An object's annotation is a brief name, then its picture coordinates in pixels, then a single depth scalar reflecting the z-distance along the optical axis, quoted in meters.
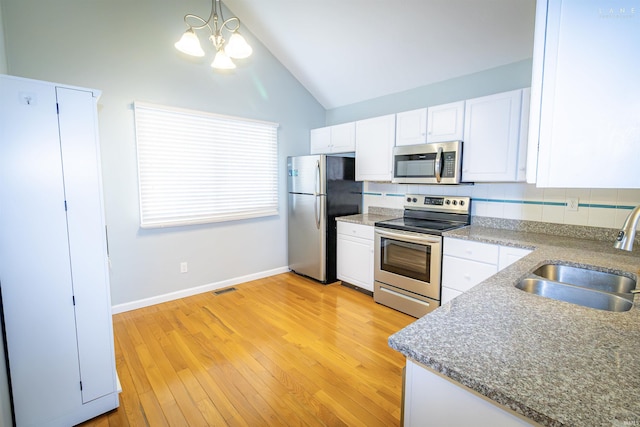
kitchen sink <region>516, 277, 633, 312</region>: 1.22
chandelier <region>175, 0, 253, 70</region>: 2.15
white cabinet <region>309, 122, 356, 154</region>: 3.79
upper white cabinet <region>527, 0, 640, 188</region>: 0.61
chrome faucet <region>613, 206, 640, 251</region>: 1.01
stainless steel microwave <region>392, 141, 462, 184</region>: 2.78
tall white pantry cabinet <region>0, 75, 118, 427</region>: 1.48
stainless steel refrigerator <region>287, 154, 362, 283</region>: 3.70
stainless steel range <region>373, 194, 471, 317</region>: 2.78
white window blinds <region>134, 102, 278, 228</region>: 3.07
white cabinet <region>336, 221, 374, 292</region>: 3.41
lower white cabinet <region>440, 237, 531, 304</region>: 2.36
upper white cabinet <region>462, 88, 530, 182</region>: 2.43
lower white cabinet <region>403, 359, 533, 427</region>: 0.70
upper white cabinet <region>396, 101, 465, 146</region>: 2.79
